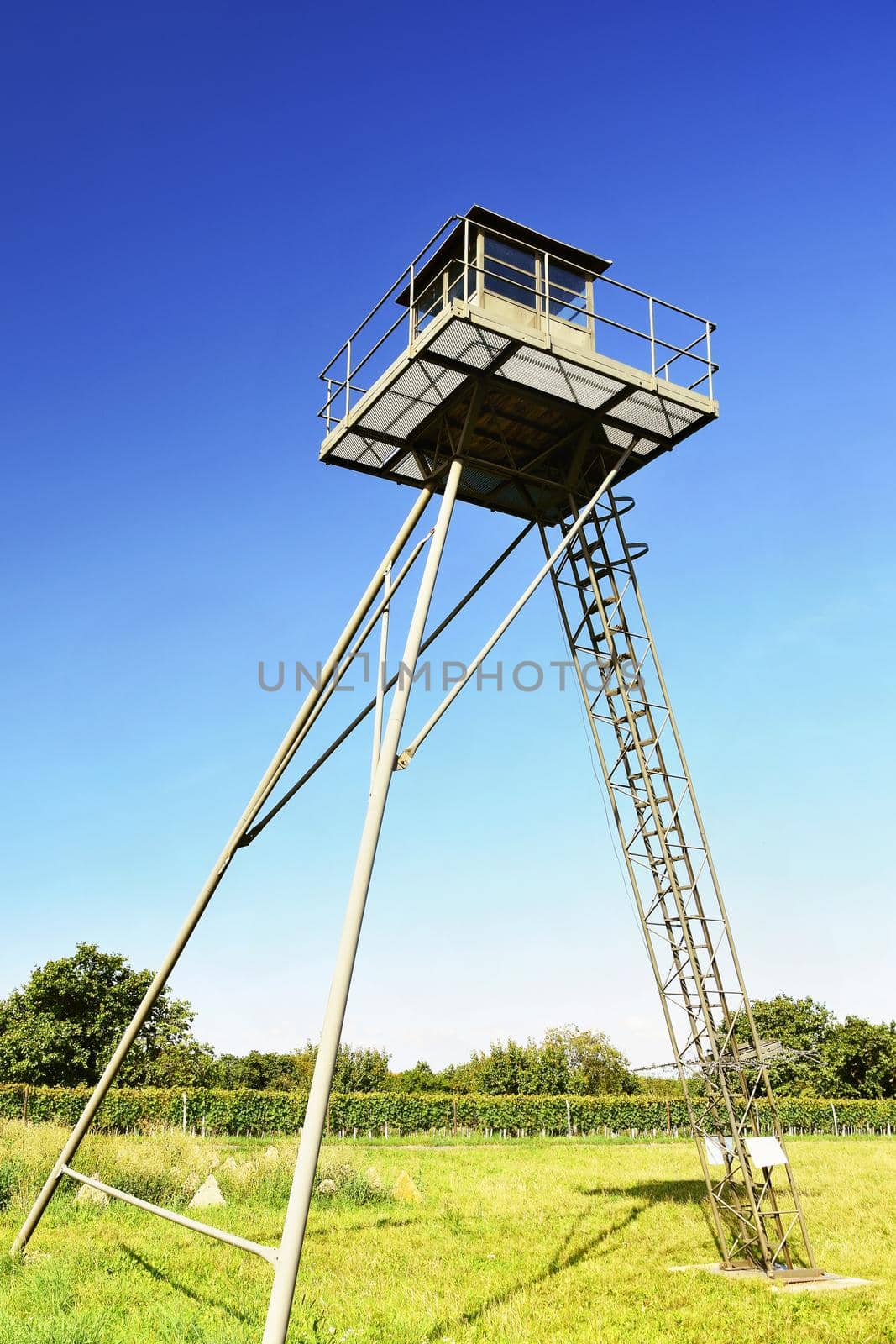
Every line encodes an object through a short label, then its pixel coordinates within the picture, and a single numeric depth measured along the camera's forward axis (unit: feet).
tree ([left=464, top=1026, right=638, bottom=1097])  222.48
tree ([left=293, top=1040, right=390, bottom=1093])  236.43
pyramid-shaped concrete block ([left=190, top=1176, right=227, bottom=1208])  54.70
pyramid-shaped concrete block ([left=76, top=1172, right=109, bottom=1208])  53.42
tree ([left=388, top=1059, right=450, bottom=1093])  253.42
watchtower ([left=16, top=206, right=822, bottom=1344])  39.24
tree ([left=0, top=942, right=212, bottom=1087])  147.95
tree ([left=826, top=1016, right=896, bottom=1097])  197.16
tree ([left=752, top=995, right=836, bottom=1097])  198.18
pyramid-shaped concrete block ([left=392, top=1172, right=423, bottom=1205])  61.41
